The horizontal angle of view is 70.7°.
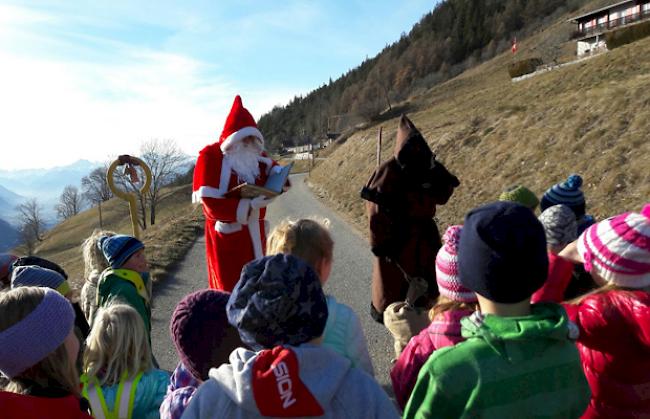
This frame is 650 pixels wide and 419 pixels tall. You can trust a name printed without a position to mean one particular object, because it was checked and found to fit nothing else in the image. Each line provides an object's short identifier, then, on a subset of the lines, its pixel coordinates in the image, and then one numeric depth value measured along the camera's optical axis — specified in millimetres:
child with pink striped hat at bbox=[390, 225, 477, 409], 1866
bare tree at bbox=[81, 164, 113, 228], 75200
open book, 3757
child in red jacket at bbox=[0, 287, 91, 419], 1586
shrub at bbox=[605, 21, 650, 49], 23592
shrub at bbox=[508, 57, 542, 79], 32125
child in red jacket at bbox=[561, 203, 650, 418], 1692
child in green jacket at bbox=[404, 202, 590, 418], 1419
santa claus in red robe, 3963
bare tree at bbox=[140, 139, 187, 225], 54906
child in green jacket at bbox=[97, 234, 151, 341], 3164
